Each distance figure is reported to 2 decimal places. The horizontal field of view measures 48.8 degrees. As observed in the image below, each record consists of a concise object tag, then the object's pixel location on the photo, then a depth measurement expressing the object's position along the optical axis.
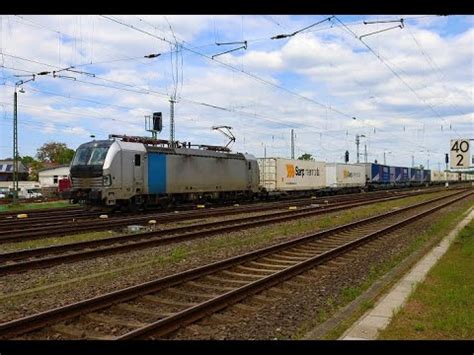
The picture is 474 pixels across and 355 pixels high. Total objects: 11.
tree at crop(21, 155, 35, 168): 122.97
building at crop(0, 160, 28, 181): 91.62
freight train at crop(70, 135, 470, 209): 22.52
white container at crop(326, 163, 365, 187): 49.90
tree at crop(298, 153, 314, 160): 110.09
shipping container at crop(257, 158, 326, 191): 40.31
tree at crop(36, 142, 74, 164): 115.49
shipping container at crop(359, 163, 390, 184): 59.91
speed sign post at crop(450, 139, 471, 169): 15.92
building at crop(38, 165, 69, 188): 79.50
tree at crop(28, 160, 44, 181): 94.06
